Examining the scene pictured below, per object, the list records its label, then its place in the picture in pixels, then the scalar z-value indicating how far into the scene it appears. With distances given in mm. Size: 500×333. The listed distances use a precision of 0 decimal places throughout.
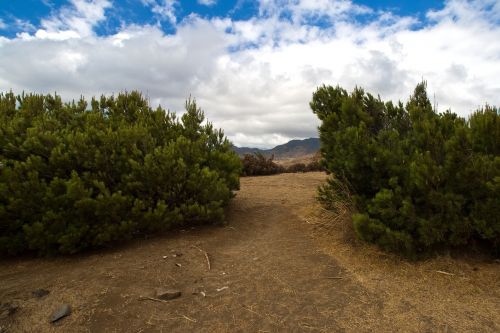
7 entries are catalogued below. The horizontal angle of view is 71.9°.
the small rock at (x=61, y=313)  3564
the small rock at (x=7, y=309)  3631
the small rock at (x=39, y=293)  4055
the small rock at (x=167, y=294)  3941
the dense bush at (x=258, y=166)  14570
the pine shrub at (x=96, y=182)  5203
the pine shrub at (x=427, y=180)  4051
